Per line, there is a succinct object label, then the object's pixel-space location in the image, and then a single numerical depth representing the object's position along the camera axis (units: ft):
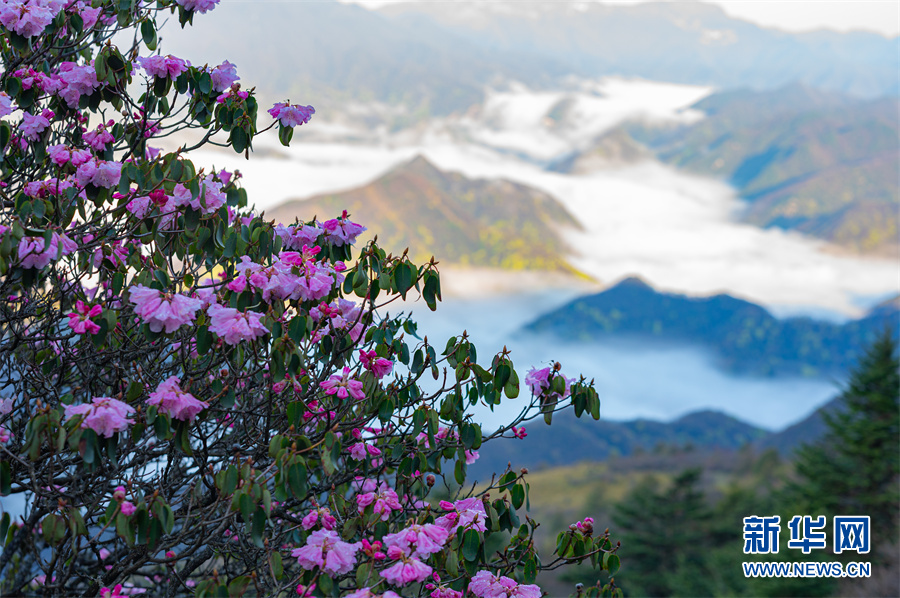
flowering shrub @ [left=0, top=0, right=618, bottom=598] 11.91
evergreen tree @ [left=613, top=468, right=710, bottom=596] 138.92
